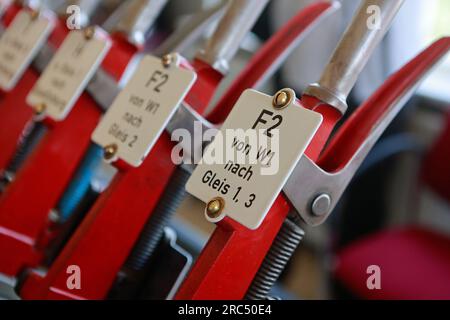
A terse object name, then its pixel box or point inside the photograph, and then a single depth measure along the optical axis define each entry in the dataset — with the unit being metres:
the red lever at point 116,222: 0.50
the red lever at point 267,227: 0.40
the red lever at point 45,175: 0.59
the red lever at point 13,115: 0.68
